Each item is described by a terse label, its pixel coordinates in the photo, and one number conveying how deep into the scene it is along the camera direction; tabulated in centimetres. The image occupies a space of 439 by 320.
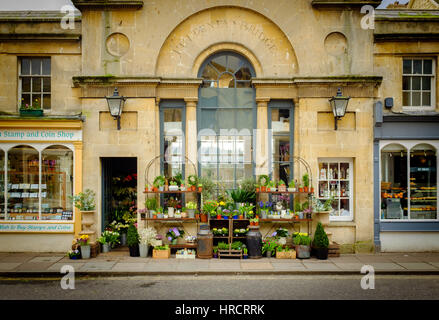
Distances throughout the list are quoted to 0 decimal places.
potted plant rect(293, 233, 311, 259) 1041
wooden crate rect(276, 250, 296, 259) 1044
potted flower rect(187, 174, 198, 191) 1080
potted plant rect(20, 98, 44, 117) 1120
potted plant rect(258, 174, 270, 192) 1081
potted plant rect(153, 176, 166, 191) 1085
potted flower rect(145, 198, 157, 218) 1083
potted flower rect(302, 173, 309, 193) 1074
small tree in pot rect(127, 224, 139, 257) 1062
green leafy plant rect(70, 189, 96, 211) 1080
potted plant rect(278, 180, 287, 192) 1077
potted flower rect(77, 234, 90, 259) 1042
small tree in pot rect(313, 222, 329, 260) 1029
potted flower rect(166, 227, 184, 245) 1081
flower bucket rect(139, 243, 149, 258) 1055
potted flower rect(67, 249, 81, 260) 1041
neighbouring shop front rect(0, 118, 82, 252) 1119
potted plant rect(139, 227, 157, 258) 1055
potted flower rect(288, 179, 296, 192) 1079
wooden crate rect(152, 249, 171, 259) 1048
